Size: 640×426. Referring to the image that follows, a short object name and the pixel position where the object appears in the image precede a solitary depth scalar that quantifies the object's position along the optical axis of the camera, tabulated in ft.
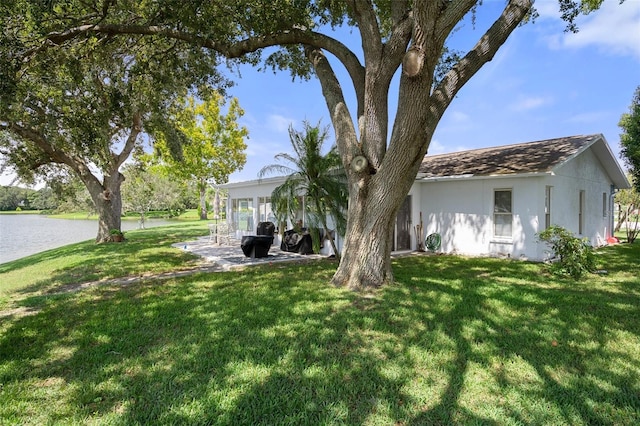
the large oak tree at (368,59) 18.35
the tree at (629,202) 50.25
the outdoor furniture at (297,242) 38.06
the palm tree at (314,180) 27.17
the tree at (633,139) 46.19
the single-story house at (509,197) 32.96
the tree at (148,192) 94.47
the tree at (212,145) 90.27
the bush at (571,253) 24.54
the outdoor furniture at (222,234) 47.37
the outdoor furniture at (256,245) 34.53
